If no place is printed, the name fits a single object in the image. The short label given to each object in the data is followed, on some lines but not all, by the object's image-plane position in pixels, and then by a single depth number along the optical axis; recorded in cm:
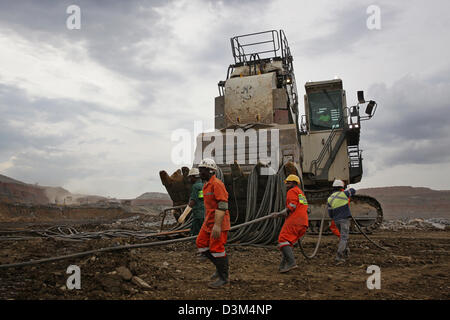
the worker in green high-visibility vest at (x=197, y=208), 669
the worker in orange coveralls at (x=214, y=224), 403
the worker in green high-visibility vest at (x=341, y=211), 612
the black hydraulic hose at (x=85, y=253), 416
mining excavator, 728
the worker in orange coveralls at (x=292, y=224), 494
